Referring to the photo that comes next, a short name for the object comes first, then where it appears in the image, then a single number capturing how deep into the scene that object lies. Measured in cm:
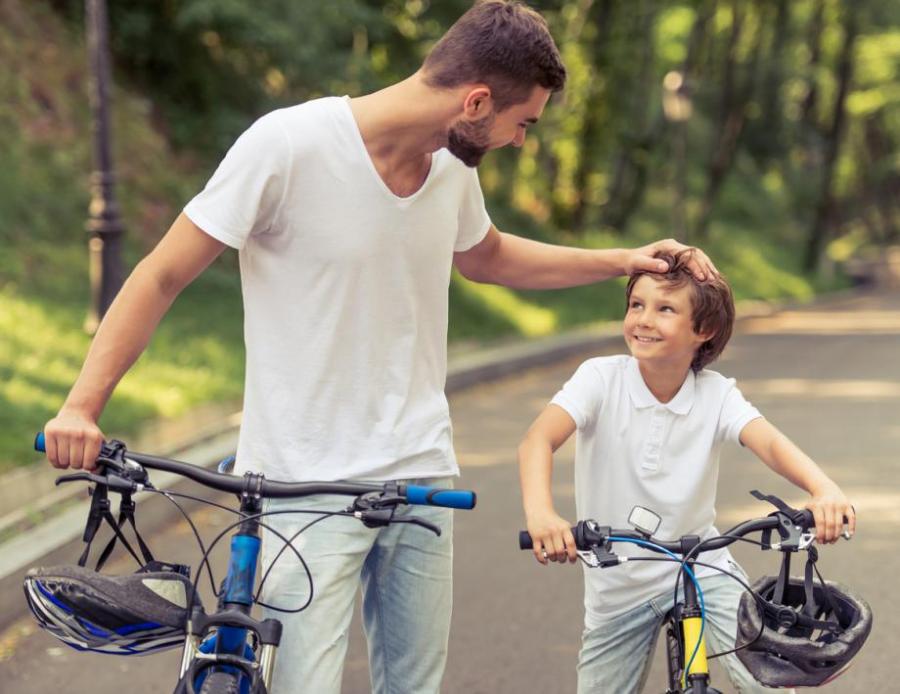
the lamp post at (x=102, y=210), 1209
